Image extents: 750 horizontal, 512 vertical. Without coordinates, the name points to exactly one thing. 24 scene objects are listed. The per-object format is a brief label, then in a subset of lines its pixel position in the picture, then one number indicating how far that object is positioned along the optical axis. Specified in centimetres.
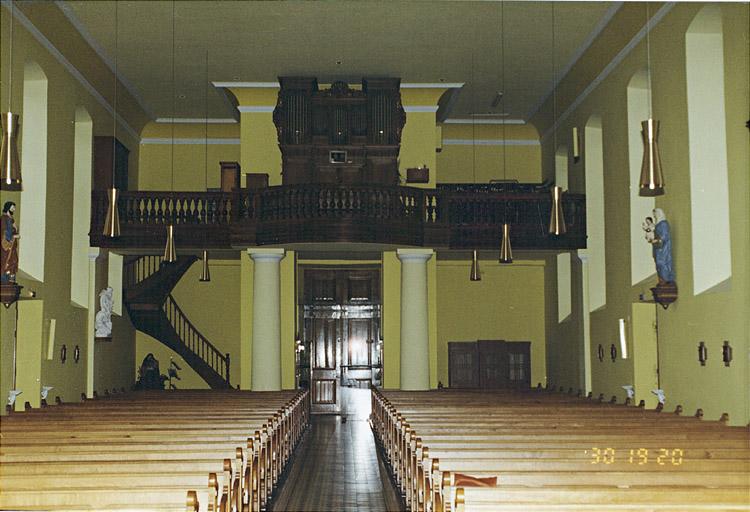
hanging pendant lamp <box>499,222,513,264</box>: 1700
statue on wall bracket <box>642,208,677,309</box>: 1477
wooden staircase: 2344
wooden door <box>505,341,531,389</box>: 2578
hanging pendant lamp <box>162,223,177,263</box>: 1709
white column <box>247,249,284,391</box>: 2031
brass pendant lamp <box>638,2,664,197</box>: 959
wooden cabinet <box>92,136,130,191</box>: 2066
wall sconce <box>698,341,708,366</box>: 1380
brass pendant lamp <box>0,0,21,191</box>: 848
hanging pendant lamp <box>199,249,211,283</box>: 2052
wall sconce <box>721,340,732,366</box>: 1293
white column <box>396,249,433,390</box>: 2041
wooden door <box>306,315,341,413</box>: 2459
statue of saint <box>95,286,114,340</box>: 2041
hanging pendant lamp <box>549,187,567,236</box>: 1374
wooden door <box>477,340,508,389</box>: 2578
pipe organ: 2094
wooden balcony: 1912
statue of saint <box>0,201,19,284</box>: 1359
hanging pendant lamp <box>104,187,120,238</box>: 1321
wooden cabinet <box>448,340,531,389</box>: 2578
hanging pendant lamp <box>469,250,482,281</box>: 2092
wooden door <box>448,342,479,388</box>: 2583
